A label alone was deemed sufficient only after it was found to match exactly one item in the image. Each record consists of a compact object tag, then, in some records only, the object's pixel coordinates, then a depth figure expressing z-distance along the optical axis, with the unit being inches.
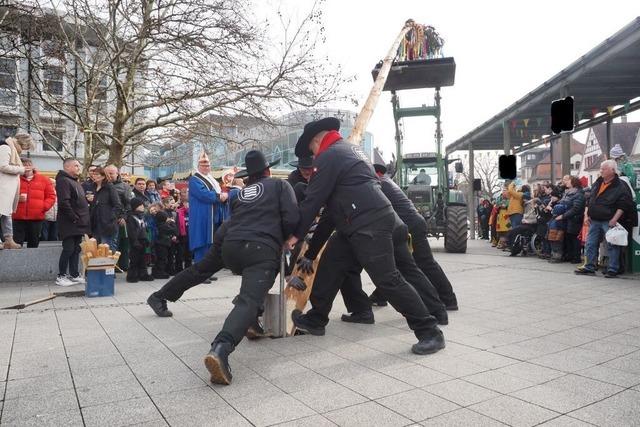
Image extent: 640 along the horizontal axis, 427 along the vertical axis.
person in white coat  290.7
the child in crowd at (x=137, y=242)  314.3
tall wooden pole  246.8
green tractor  448.8
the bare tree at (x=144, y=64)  462.6
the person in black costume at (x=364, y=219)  148.4
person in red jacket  316.5
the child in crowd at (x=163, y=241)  319.9
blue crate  256.2
